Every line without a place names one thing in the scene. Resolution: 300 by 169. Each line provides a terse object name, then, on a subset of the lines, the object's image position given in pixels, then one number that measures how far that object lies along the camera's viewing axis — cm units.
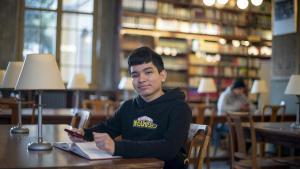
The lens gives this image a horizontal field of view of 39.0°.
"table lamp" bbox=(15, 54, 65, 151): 176
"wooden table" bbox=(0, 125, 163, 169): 145
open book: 158
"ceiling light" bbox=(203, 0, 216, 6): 612
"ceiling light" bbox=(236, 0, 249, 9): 607
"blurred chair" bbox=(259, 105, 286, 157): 550
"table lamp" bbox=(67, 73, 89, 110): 603
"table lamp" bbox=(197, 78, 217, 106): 678
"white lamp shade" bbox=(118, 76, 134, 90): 608
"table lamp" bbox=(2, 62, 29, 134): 254
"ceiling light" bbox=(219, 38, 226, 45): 969
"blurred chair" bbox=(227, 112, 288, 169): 352
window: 812
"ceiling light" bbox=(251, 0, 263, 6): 615
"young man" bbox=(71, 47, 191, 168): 172
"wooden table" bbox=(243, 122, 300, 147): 352
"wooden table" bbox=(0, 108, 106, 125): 418
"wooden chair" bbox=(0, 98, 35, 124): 347
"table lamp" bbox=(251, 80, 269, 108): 666
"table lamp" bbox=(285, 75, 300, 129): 375
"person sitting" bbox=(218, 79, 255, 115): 625
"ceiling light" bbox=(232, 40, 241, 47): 988
